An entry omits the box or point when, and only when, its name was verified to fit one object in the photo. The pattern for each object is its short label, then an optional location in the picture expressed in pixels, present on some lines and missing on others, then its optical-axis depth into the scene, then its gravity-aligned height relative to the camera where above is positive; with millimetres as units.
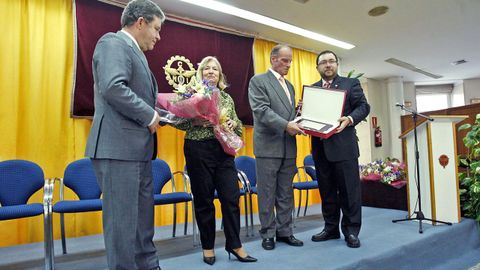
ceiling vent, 7215 +1611
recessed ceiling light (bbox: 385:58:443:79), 6933 +1597
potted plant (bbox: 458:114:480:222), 3090 -454
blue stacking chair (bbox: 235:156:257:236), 3807 -265
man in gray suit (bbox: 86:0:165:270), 1374 +79
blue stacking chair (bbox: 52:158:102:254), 2916 -269
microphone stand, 2861 -298
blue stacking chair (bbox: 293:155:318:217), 3605 -463
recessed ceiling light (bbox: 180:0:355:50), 4055 +1716
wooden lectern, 2990 -308
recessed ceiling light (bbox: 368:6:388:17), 4358 +1713
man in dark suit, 2373 -173
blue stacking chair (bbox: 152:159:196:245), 2904 -315
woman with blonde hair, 1969 -227
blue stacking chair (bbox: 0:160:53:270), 2545 -248
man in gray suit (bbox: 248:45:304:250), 2311 -50
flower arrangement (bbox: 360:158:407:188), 3885 -419
